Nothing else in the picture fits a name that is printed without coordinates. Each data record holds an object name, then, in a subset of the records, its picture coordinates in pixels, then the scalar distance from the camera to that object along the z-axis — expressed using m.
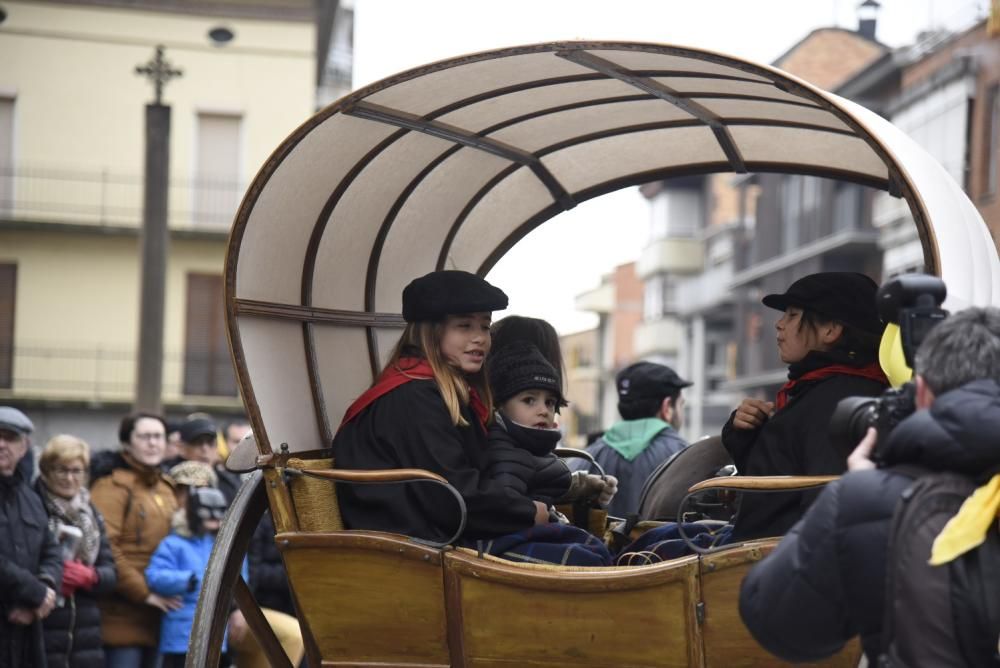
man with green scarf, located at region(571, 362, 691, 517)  8.10
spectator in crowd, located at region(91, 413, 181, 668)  8.35
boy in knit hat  6.08
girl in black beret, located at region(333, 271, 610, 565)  5.67
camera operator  3.37
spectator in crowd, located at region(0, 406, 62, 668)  7.55
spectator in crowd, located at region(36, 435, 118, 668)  7.89
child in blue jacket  8.34
